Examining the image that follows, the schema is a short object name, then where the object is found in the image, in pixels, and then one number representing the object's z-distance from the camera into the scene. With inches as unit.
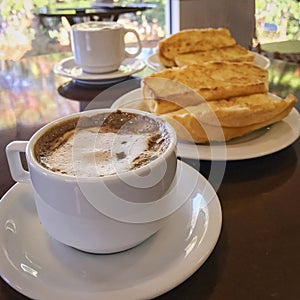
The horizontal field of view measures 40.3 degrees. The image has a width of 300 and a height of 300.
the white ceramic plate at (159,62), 41.2
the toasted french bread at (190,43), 42.1
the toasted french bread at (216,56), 40.4
